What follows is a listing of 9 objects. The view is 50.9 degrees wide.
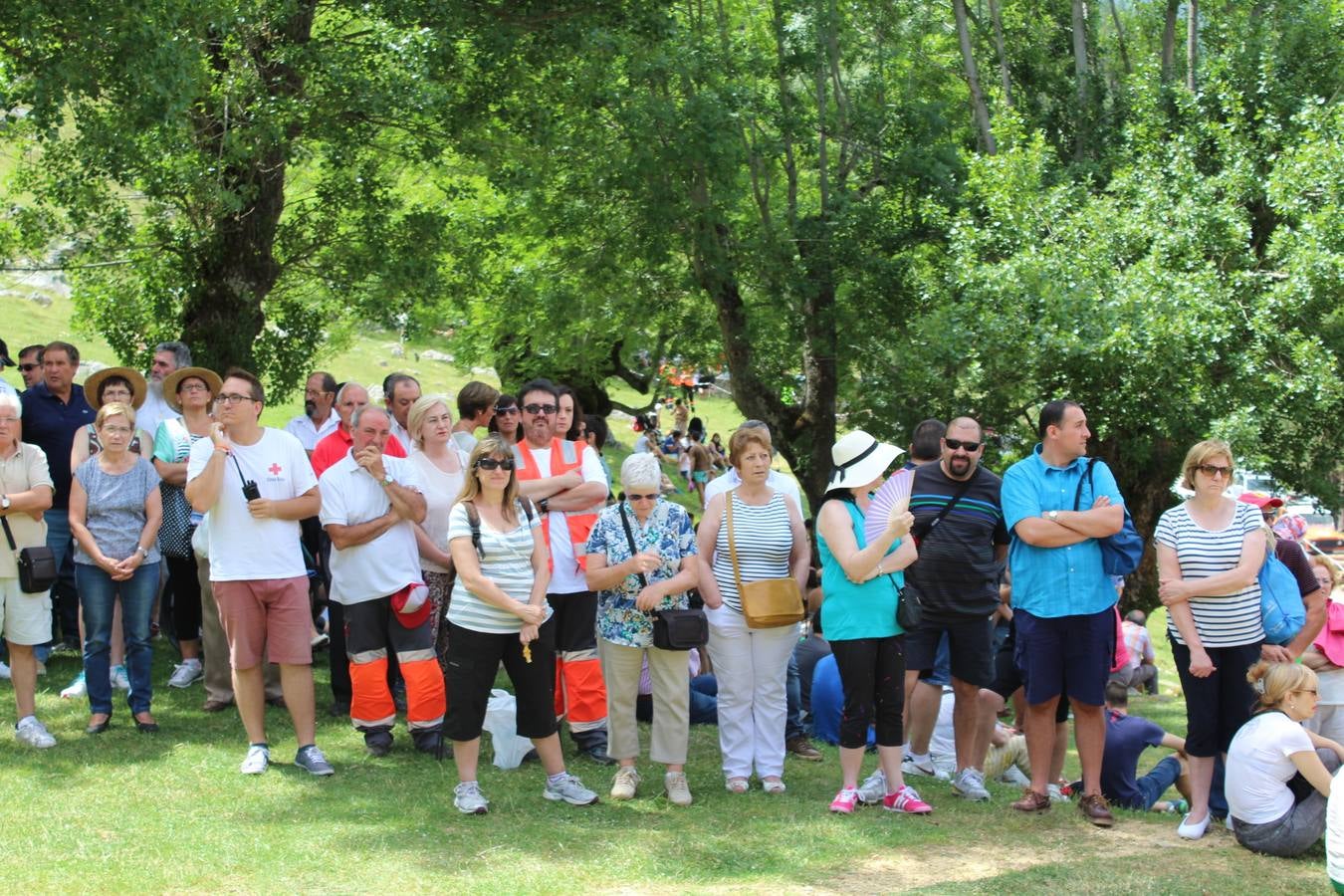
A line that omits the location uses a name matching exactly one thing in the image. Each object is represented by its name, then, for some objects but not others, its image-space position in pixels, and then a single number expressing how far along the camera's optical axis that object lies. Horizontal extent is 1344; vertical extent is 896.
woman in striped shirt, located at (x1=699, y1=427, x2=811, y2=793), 7.41
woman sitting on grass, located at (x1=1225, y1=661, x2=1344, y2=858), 6.43
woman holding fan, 6.94
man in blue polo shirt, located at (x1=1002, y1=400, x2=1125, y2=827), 6.85
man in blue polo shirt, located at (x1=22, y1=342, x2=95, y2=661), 8.82
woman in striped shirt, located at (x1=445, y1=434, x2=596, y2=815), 6.64
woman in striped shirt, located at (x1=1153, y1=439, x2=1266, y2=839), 6.85
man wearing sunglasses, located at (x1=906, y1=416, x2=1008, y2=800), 7.35
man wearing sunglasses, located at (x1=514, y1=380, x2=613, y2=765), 7.75
